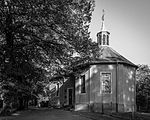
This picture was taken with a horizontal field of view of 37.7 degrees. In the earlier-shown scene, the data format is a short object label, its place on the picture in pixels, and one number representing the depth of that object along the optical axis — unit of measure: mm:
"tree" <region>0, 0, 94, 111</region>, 14648
